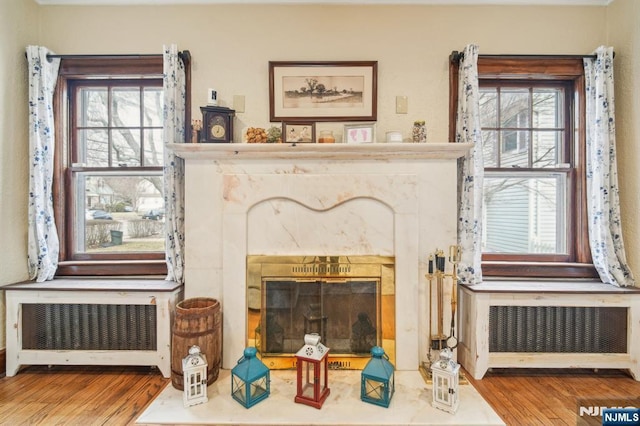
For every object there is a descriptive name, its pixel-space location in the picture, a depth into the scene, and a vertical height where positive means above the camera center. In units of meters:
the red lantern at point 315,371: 1.59 -0.90
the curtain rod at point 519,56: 2.15 +1.10
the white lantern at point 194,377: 1.60 -0.93
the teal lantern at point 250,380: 1.60 -0.96
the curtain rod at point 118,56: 2.19 +1.11
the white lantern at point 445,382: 1.57 -0.93
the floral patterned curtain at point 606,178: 2.10 +0.21
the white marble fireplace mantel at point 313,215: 1.98 -0.06
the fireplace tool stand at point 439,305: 1.81 -0.64
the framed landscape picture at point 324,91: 2.22 +0.86
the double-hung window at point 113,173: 2.32 +0.26
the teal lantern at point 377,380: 1.59 -0.94
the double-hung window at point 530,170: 2.32 +0.29
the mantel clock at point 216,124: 2.09 +0.58
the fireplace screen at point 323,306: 1.98 -0.66
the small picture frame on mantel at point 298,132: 2.21 +0.55
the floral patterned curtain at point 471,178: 2.07 +0.20
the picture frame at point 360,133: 2.12 +0.53
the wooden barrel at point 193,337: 1.75 -0.77
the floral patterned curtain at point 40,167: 2.12 +0.28
